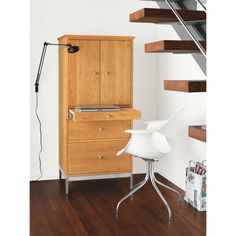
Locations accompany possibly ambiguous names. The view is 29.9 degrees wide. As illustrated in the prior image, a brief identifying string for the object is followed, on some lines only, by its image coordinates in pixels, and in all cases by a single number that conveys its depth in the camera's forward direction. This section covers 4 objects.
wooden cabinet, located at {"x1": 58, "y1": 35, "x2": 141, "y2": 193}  4.41
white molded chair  3.78
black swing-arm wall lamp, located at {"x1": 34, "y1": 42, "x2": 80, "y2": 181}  4.77
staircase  2.18
